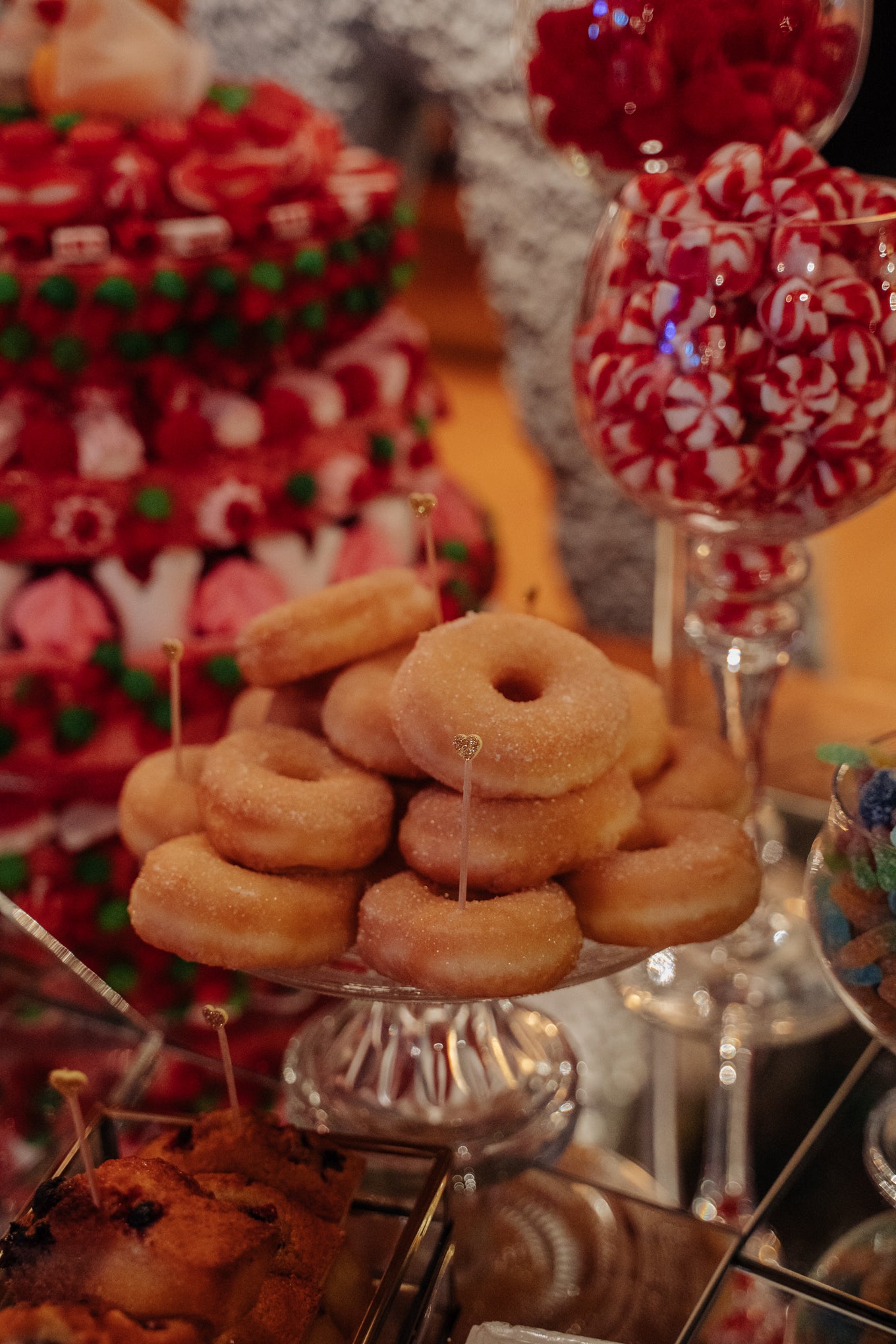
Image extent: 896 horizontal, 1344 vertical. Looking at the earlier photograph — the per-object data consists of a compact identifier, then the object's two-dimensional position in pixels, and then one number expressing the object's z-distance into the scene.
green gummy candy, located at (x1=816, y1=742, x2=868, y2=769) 0.77
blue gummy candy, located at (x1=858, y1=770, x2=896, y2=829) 0.70
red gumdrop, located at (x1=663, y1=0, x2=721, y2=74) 0.90
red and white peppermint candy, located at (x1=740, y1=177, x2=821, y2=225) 0.83
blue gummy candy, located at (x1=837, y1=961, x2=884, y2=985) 0.72
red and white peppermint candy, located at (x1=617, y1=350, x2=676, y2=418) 0.87
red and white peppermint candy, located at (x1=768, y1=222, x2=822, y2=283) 0.81
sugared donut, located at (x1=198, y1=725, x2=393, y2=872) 0.71
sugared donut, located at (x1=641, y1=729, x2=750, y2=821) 0.82
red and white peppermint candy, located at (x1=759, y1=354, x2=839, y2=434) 0.82
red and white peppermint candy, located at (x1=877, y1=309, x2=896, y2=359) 0.84
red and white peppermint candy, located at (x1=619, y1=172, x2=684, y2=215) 0.89
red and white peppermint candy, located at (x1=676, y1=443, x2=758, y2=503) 0.85
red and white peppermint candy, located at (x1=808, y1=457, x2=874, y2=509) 0.86
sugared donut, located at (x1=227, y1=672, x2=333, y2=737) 0.84
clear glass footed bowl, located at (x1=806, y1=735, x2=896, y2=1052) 0.71
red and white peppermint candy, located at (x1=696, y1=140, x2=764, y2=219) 0.84
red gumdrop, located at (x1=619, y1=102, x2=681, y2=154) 0.95
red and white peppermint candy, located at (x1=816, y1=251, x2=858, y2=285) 0.82
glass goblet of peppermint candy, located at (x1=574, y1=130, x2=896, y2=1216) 0.82
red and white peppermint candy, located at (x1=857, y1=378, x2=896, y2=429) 0.84
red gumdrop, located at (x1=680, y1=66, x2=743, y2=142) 0.91
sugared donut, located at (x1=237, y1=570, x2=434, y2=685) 0.80
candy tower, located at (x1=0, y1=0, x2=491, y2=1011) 1.07
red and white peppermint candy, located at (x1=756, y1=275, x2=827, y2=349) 0.81
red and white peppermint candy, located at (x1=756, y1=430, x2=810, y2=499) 0.85
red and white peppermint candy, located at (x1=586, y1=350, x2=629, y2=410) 0.90
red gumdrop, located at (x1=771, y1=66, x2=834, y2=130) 0.93
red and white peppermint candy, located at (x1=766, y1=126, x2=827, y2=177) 0.85
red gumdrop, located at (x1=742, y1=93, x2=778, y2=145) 0.92
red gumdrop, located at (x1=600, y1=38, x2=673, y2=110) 0.92
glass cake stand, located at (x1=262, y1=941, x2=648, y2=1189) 0.86
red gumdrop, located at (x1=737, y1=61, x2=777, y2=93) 0.91
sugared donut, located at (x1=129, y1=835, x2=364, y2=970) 0.69
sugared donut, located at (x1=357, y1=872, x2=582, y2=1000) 0.66
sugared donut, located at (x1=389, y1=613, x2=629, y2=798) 0.68
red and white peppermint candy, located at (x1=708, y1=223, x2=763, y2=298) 0.82
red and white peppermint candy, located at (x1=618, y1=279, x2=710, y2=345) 0.85
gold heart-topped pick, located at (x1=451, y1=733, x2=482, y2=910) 0.65
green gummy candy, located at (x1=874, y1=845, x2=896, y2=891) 0.69
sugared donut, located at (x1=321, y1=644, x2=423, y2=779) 0.77
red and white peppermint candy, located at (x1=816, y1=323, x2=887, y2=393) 0.82
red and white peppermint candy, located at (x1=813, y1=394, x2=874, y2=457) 0.83
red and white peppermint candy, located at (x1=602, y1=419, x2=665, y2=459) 0.89
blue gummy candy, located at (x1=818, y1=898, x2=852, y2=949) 0.74
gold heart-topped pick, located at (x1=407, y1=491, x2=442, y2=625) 0.78
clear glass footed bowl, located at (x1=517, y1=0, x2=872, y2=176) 0.90
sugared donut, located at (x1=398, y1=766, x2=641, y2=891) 0.70
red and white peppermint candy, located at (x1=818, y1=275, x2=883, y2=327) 0.82
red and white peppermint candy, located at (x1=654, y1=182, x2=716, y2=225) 0.86
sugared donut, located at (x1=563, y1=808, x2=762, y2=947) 0.72
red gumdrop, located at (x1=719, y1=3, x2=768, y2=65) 0.89
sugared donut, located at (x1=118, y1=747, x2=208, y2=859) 0.79
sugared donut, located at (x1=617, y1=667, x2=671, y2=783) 0.83
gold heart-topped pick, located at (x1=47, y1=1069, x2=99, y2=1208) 0.56
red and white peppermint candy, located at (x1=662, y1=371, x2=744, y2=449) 0.84
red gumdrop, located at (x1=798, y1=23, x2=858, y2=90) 0.93
